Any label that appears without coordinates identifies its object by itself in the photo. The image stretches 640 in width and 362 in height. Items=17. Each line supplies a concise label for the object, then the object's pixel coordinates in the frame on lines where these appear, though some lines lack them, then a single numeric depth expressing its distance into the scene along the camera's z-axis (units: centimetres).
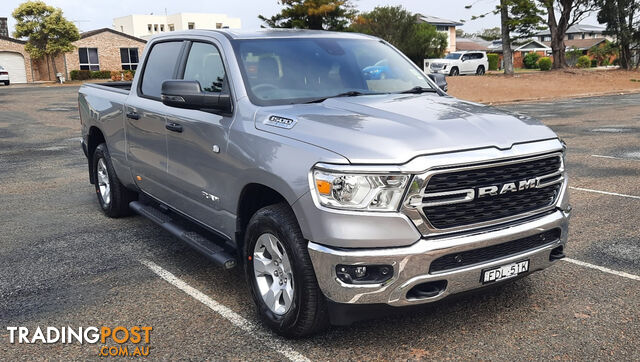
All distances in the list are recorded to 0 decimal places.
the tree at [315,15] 4953
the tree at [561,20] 3925
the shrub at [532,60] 6938
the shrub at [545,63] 6117
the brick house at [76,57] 5647
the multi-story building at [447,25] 8987
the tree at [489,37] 4203
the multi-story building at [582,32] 11669
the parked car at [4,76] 4841
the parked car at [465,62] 4509
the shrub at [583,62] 6500
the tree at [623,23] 4266
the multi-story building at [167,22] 10044
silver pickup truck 339
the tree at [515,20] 3631
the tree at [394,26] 5275
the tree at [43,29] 5081
